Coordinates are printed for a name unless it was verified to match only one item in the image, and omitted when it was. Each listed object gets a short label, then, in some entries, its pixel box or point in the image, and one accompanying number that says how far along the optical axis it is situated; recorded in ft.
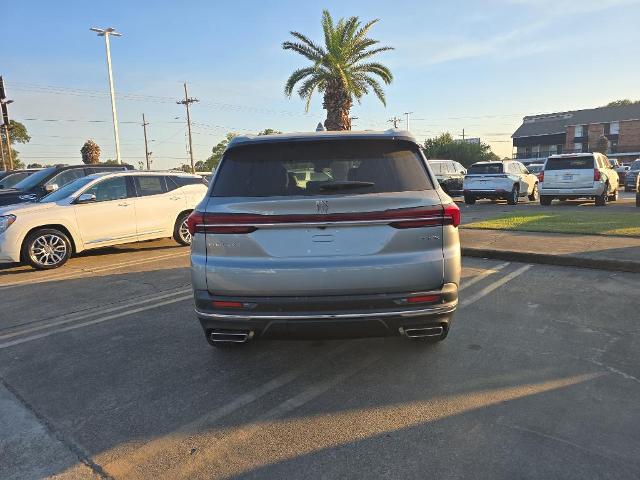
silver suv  10.34
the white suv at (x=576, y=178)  51.65
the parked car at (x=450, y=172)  67.45
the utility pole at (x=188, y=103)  187.21
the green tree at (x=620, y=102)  328.60
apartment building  223.10
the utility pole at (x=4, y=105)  75.54
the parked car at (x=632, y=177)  82.48
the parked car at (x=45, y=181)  38.11
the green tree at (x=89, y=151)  126.62
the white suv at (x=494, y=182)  57.82
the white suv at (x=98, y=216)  27.27
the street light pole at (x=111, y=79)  96.44
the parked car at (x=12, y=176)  51.29
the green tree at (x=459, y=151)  183.52
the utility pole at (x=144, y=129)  266.16
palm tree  80.74
